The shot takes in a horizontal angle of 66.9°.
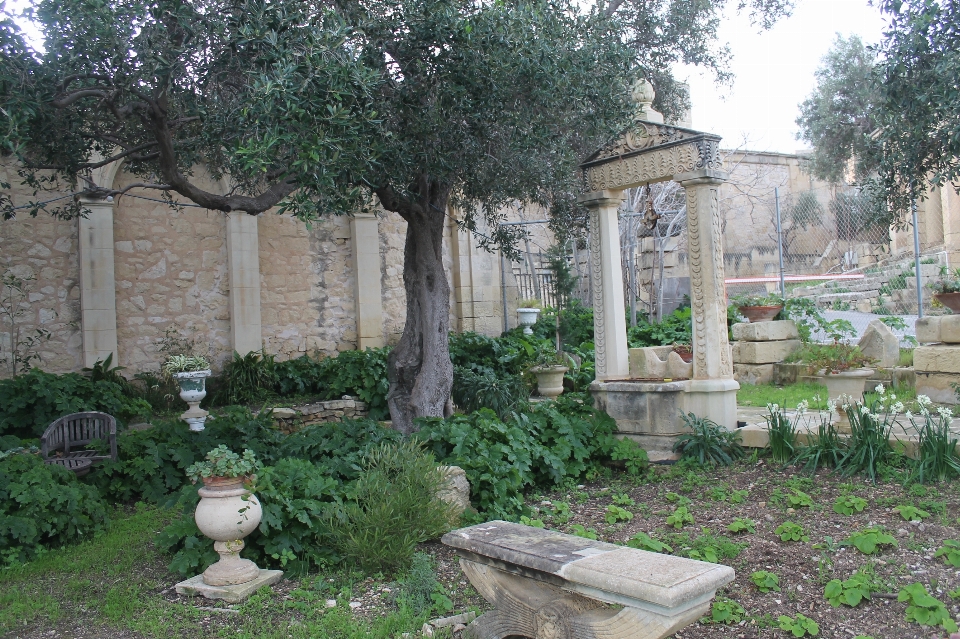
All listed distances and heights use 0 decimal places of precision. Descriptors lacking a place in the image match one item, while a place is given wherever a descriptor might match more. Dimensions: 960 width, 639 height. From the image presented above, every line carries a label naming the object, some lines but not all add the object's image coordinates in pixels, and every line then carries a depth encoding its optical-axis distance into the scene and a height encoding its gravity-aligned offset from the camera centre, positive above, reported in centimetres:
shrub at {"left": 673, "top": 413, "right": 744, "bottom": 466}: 638 -105
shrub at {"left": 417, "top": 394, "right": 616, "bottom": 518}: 547 -95
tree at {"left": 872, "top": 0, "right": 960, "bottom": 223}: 505 +165
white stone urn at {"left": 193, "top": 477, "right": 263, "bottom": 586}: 408 -101
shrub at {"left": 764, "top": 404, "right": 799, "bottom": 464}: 604 -97
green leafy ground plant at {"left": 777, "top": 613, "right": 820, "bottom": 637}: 332 -141
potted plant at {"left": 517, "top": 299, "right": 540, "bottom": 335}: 1320 +30
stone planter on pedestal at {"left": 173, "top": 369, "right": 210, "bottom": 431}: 832 -53
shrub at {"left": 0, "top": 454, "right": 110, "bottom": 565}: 466 -107
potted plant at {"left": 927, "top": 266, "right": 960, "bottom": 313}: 754 +25
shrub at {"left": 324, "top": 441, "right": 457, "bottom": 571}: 435 -109
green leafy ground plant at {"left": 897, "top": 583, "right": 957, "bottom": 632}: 323 -132
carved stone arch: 663 +95
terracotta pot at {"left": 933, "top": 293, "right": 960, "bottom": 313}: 756 +17
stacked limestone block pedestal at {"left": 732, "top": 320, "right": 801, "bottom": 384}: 1012 -34
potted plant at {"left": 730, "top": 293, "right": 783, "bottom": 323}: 1049 +23
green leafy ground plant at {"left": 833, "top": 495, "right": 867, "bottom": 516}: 474 -122
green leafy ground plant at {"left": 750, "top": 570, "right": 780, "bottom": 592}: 383 -137
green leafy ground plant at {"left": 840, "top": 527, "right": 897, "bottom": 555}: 404 -124
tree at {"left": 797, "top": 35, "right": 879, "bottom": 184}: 1711 +510
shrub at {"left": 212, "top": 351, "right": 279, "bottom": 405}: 1014 -52
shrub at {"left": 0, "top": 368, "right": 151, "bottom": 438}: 739 -53
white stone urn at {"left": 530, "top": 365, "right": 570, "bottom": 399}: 956 -64
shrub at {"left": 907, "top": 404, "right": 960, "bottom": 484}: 508 -99
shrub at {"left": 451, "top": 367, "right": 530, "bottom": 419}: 895 -74
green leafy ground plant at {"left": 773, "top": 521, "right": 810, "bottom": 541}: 444 -129
